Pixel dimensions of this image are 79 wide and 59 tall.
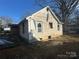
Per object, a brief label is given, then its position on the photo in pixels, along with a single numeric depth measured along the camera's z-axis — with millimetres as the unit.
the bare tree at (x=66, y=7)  11333
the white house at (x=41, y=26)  6863
